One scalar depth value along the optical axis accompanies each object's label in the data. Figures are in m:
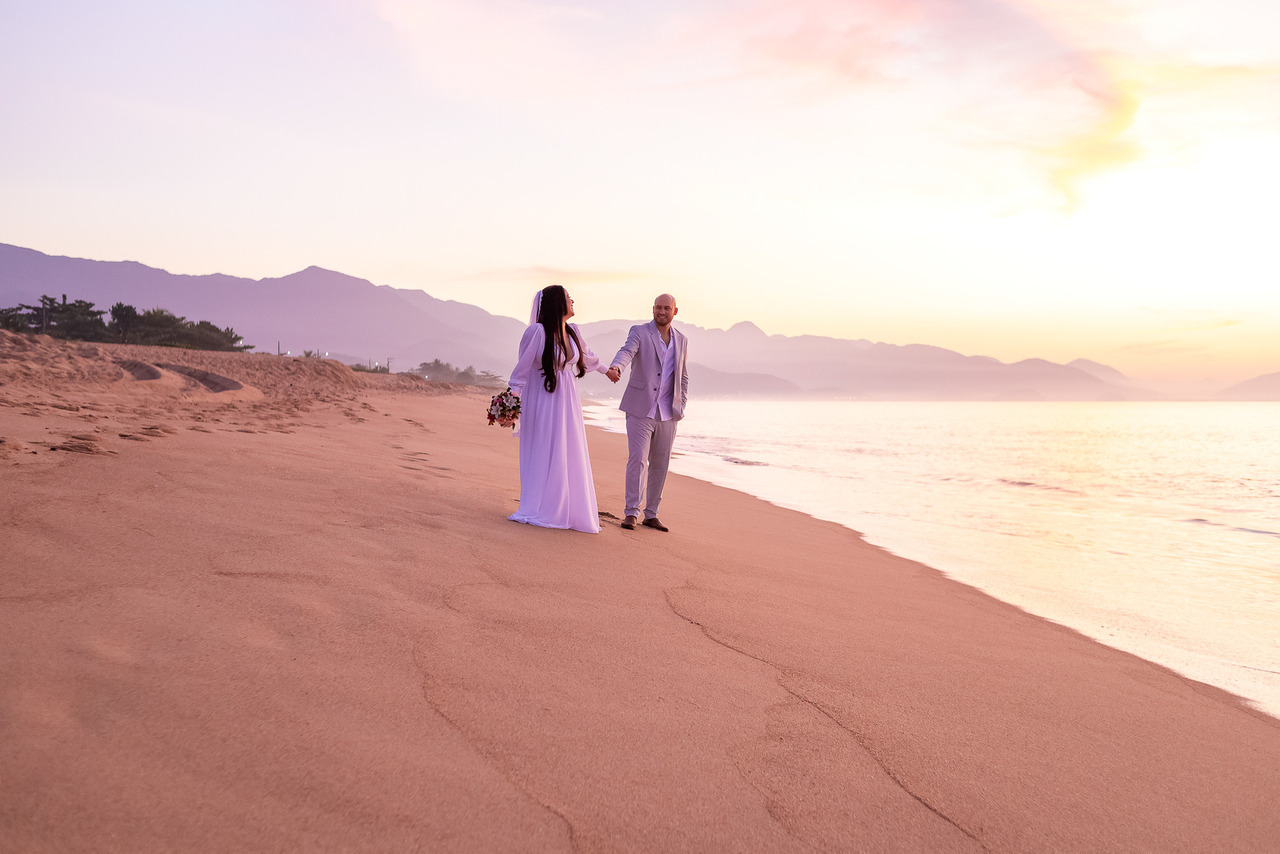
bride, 5.03
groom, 5.91
